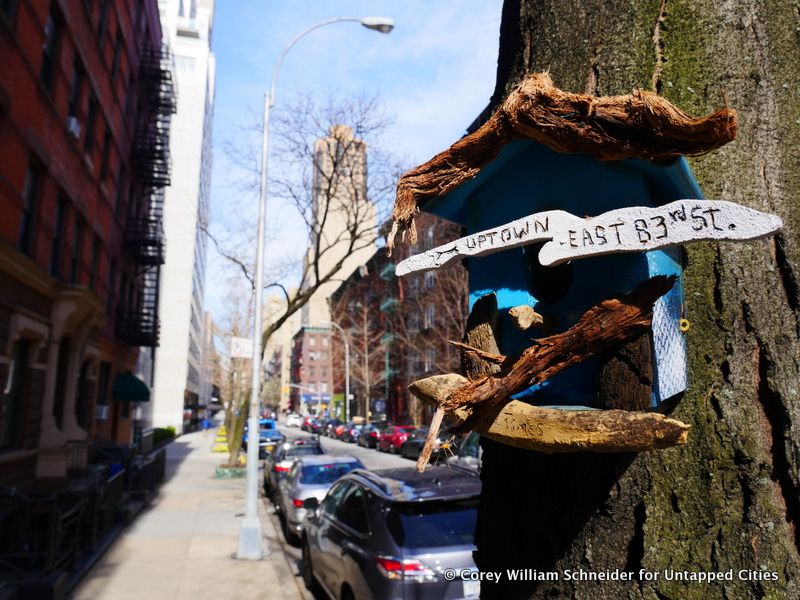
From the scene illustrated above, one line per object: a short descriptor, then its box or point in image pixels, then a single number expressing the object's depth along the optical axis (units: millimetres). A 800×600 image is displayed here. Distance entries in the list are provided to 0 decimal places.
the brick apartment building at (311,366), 93875
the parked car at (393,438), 29016
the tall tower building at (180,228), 44531
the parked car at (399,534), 5148
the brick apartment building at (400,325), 25391
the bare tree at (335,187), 16797
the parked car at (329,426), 45844
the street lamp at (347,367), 40088
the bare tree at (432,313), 24562
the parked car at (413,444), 24966
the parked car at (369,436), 33219
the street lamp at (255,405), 9555
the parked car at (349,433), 39562
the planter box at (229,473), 20109
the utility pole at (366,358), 42250
